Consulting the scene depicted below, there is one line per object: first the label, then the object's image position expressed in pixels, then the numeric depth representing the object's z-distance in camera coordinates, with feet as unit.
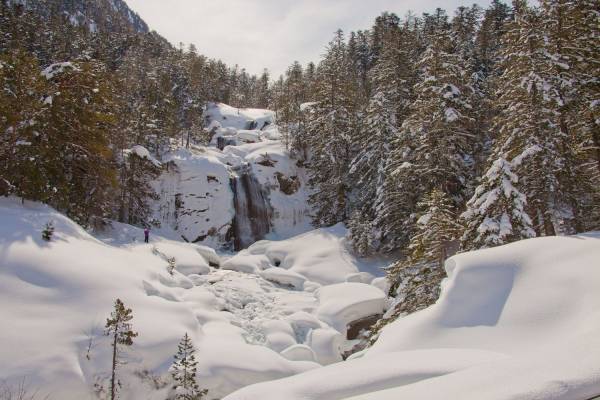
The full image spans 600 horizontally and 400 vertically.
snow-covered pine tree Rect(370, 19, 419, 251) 81.66
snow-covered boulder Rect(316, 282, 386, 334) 61.05
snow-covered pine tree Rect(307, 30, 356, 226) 114.32
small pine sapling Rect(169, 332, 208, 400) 35.22
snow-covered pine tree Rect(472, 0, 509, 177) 97.96
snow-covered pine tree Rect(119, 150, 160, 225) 104.12
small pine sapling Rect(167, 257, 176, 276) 65.96
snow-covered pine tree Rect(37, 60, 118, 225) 66.64
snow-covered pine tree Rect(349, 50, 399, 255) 91.61
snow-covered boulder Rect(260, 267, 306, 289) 80.04
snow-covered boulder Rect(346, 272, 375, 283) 79.61
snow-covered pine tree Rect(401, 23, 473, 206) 74.02
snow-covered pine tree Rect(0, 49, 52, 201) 59.67
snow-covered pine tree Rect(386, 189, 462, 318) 48.49
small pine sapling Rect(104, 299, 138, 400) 32.76
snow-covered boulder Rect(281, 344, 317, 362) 49.55
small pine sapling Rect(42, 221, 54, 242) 48.48
